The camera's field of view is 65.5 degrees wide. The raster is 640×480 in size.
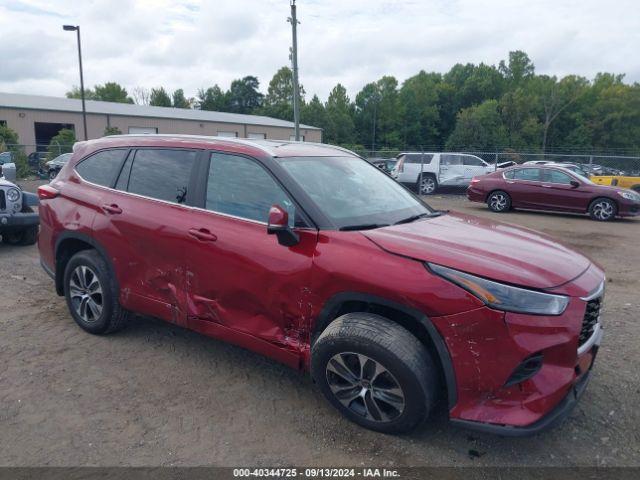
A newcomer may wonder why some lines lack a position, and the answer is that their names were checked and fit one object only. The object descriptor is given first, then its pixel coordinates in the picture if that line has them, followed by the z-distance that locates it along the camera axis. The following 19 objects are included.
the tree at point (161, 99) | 86.24
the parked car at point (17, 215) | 7.84
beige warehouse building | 35.66
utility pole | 18.27
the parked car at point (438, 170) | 19.22
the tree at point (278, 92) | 74.19
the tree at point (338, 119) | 69.38
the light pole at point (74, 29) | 25.94
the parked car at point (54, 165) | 24.32
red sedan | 12.84
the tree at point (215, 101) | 92.00
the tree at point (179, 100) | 88.94
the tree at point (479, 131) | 66.81
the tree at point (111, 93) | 85.38
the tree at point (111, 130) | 35.63
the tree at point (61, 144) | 27.86
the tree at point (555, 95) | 79.00
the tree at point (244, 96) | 93.81
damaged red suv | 2.64
